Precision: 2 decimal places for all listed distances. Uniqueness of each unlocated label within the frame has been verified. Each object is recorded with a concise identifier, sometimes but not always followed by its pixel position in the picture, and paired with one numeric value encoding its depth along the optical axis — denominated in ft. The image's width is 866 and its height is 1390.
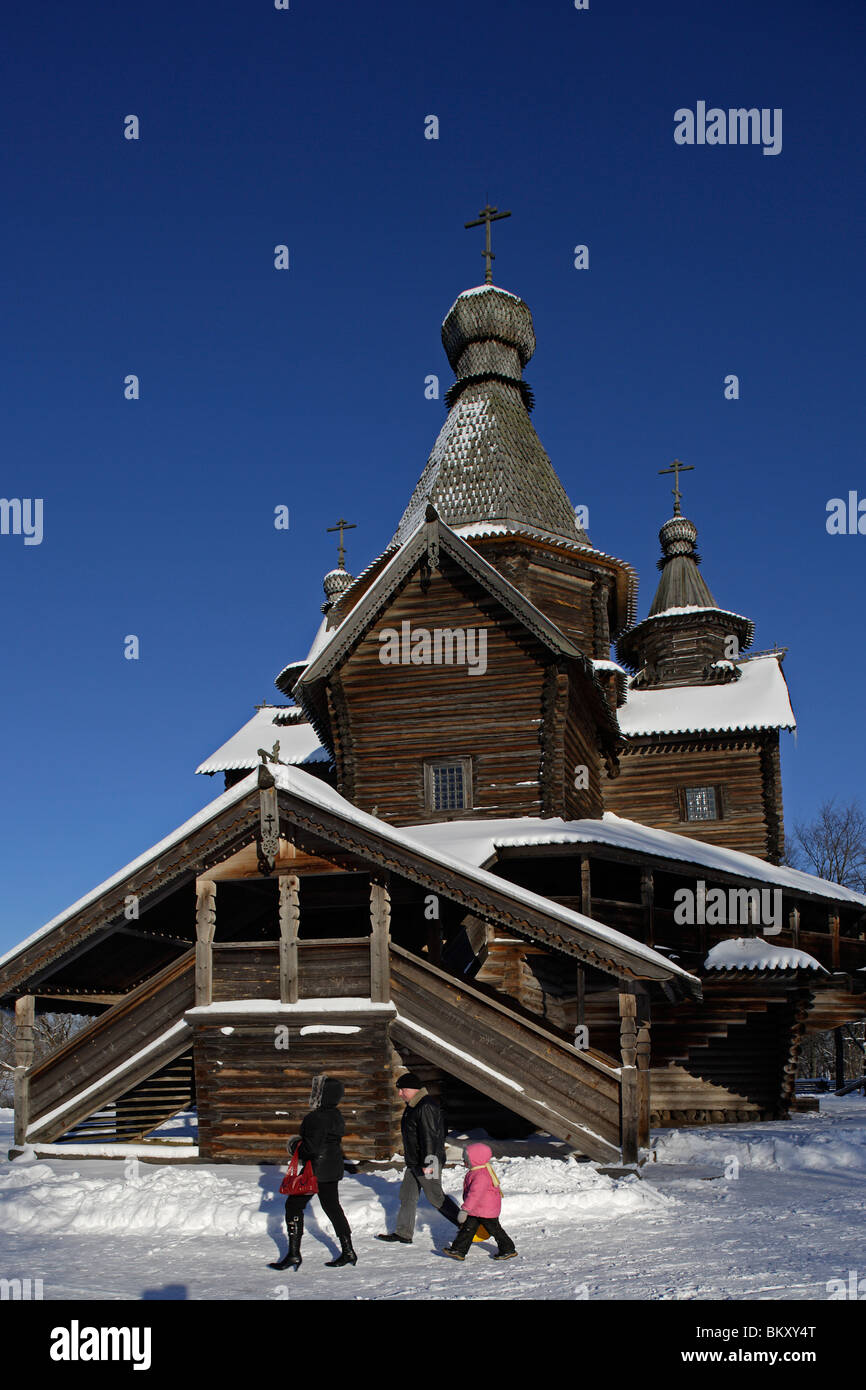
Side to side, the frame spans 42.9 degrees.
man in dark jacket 27.71
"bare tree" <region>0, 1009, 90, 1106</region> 154.61
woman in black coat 25.73
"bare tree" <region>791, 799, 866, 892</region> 182.91
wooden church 42.24
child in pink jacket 26.18
